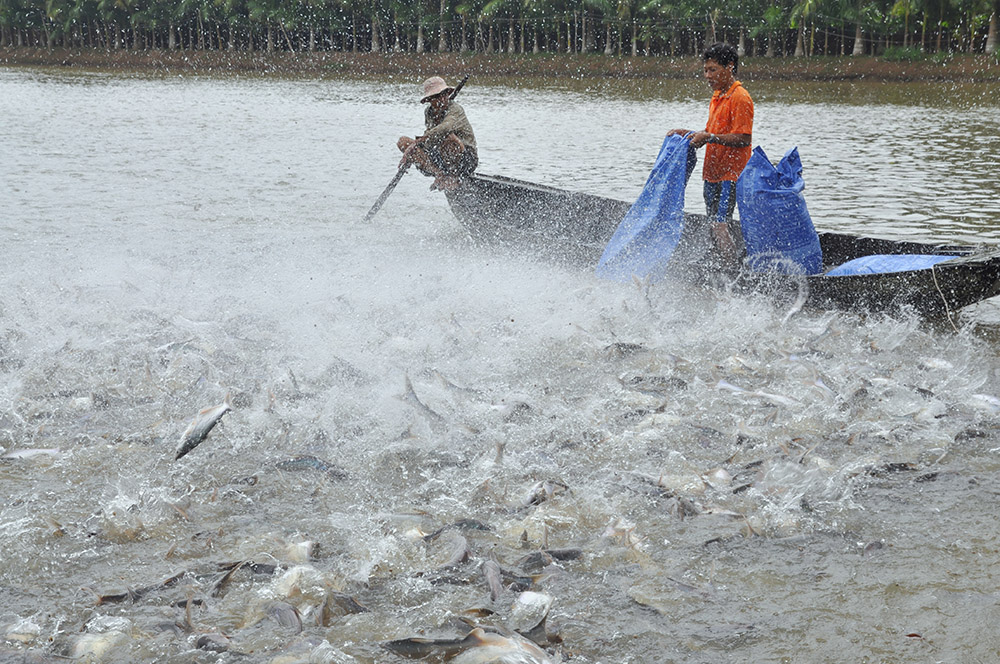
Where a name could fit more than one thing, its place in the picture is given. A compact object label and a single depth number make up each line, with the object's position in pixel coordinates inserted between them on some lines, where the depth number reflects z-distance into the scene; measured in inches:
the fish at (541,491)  352.7
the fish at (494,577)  291.6
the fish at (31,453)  390.6
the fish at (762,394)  444.8
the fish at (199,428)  370.6
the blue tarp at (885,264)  577.3
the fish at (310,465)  380.2
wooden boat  524.1
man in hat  805.9
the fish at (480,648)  252.7
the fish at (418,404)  429.9
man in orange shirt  603.5
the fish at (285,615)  275.9
